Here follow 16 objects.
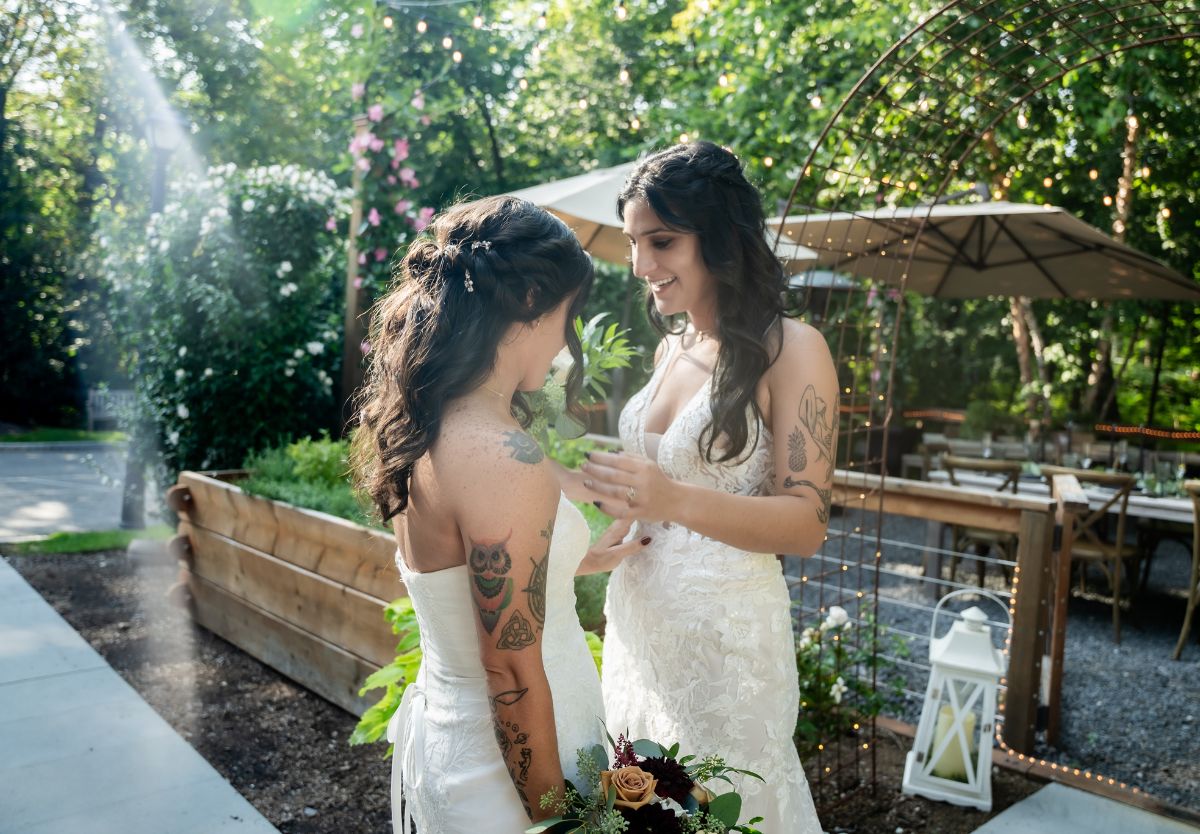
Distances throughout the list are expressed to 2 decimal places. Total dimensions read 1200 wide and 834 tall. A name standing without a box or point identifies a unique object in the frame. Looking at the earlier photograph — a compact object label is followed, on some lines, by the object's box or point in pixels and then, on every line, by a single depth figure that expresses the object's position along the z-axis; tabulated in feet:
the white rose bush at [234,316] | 22.30
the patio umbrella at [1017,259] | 23.15
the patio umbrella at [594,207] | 21.42
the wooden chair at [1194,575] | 18.69
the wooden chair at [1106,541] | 20.20
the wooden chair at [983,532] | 23.17
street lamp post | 26.76
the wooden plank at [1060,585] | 13.51
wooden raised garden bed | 14.23
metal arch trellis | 9.94
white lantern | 11.43
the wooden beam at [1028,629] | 12.77
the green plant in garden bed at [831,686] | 11.82
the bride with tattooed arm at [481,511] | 4.74
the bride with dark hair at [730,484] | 6.73
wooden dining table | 20.98
